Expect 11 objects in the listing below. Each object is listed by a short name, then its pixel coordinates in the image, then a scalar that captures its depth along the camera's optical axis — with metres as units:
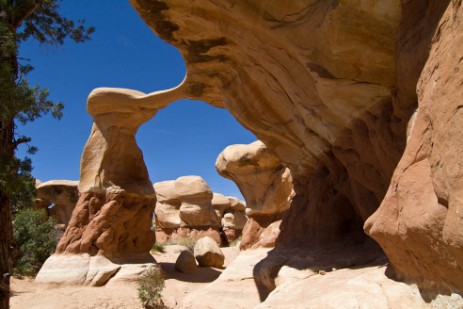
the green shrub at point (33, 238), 14.63
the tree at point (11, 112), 4.34
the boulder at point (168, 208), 24.27
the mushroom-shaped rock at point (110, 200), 10.97
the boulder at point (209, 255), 14.49
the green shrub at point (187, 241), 20.56
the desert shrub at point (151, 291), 9.27
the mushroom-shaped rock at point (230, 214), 24.50
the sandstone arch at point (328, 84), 3.16
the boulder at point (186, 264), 13.26
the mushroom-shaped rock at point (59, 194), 22.61
